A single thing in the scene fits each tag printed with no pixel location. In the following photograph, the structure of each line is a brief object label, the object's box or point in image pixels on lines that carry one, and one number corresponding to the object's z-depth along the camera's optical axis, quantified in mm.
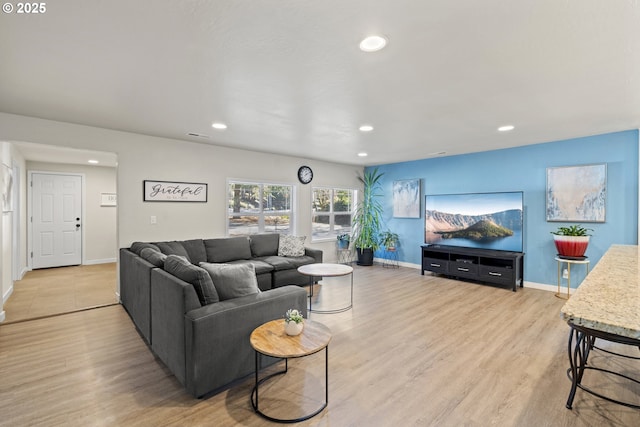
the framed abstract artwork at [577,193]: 4391
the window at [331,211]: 6880
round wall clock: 6297
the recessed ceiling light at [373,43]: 1903
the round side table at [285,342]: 1889
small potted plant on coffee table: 2125
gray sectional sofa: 2102
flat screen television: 5195
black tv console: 4953
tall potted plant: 6996
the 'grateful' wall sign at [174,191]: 4463
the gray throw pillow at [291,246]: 5223
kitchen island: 1223
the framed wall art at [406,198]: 6645
